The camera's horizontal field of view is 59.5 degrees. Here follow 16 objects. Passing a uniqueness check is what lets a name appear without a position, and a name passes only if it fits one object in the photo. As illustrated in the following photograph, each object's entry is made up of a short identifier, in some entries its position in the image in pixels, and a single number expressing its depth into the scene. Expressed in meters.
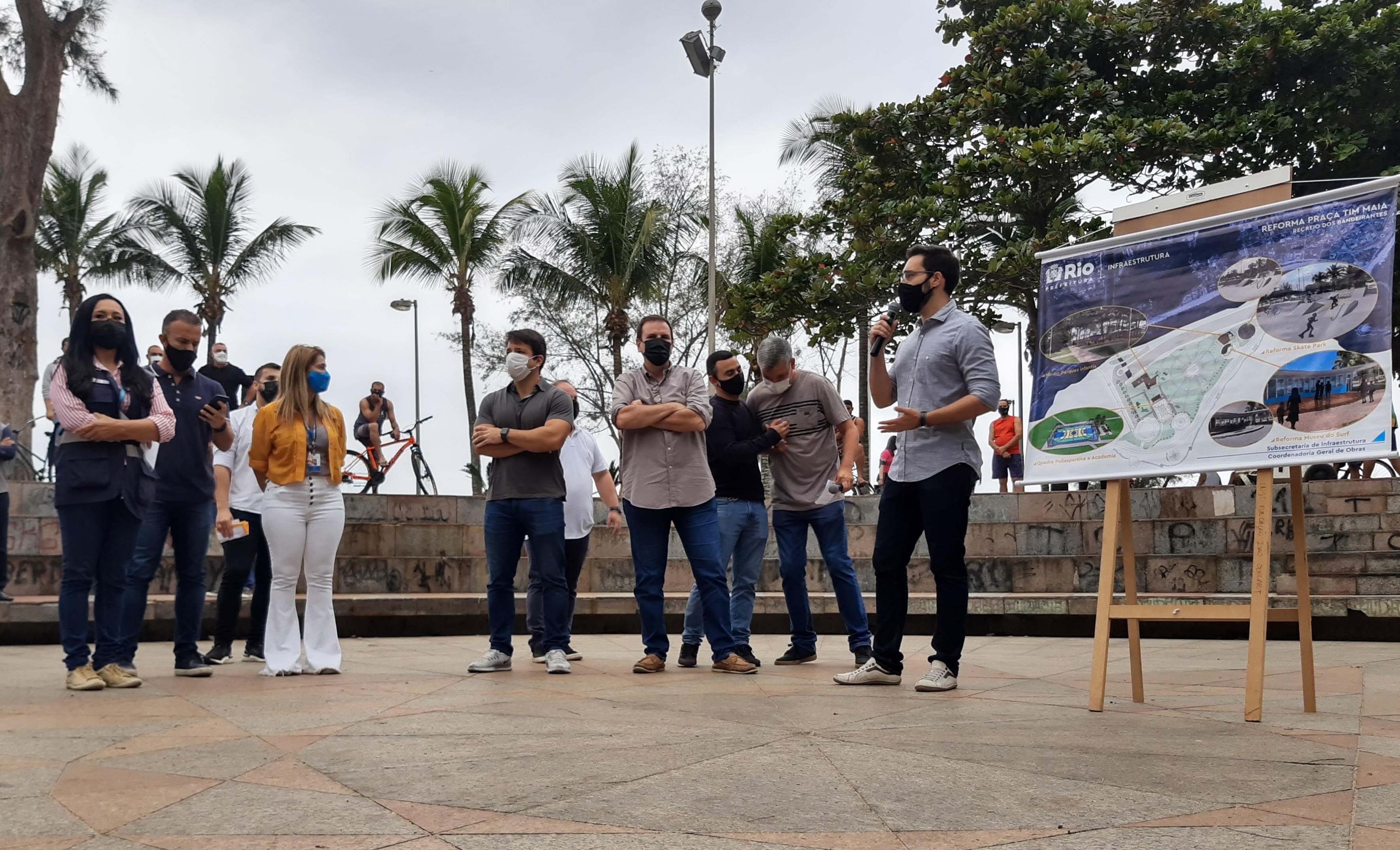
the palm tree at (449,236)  29.50
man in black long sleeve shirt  6.83
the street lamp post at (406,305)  32.66
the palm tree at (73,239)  32.72
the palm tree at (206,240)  32.22
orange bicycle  16.88
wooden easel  4.51
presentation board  4.47
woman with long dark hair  5.57
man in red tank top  17.86
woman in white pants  6.36
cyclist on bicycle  17.08
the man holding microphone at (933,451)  5.40
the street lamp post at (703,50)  20.89
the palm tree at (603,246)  29.55
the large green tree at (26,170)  17.86
